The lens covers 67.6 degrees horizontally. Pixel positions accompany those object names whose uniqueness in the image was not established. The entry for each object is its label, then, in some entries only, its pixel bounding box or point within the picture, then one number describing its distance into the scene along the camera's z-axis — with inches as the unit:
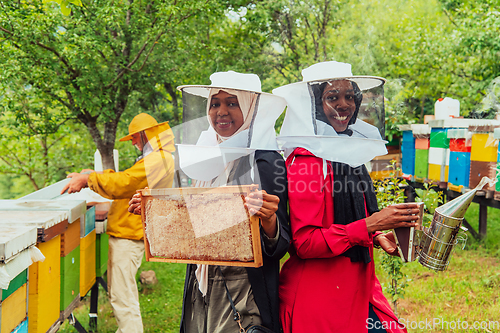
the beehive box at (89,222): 121.6
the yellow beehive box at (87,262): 122.1
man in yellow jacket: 132.7
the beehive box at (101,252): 142.7
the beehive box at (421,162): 250.1
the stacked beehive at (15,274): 66.3
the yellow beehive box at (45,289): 84.6
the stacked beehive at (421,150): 248.8
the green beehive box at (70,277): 102.7
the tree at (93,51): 185.3
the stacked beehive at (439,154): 222.8
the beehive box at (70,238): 102.2
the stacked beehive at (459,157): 197.0
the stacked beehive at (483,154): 175.2
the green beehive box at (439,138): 221.7
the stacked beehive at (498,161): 162.7
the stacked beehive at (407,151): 277.1
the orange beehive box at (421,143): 248.2
